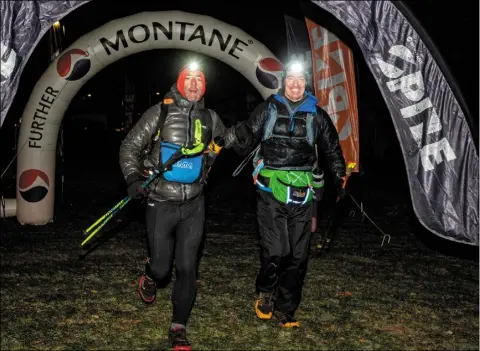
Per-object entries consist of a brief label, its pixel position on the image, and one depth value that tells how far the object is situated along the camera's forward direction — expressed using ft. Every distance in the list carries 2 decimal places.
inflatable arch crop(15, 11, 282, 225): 31.91
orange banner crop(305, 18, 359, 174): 30.17
